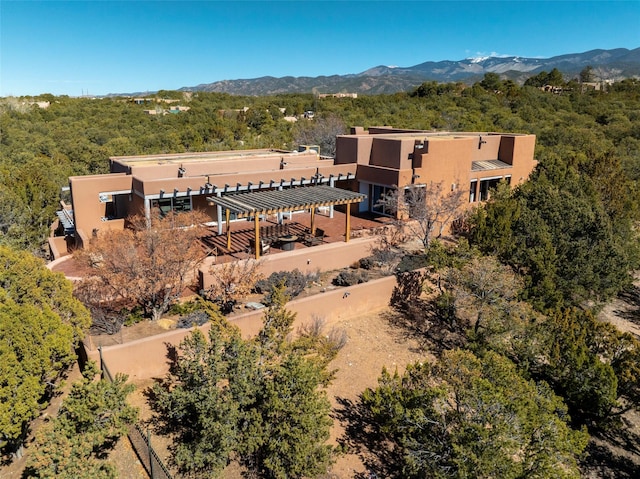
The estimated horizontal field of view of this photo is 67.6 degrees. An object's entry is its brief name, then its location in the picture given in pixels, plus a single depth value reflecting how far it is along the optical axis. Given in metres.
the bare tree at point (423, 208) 23.44
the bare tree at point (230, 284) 16.92
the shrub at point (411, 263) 20.88
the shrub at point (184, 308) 17.02
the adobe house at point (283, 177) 22.89
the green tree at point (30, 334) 10.44
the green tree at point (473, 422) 8.93
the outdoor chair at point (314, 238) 22.47
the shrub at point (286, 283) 18.52
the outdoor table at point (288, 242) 21.53
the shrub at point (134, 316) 16.06
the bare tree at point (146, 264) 15.91
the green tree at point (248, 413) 10.21
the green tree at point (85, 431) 9.13
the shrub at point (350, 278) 19.56
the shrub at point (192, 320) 15.73
